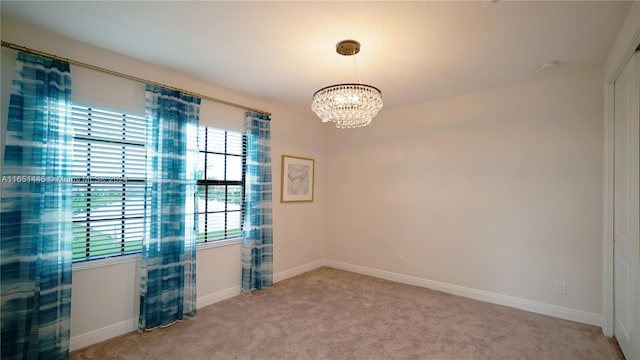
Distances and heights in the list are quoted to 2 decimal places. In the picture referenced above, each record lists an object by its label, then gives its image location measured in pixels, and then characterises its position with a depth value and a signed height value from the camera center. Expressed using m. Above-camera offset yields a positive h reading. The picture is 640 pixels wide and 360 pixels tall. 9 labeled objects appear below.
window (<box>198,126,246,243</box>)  3.45 -0.02
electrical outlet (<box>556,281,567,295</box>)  3.10 -1.12
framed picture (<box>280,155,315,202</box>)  4.44 +0.05
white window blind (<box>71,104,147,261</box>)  2.51 -0.02
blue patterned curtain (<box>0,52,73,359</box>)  2.11 -0.27
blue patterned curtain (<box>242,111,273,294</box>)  3.78 -0.40
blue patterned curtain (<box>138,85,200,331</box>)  2.82 -0.32
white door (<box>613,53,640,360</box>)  2.13 -0.21
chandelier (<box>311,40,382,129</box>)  2.24 +0.65
